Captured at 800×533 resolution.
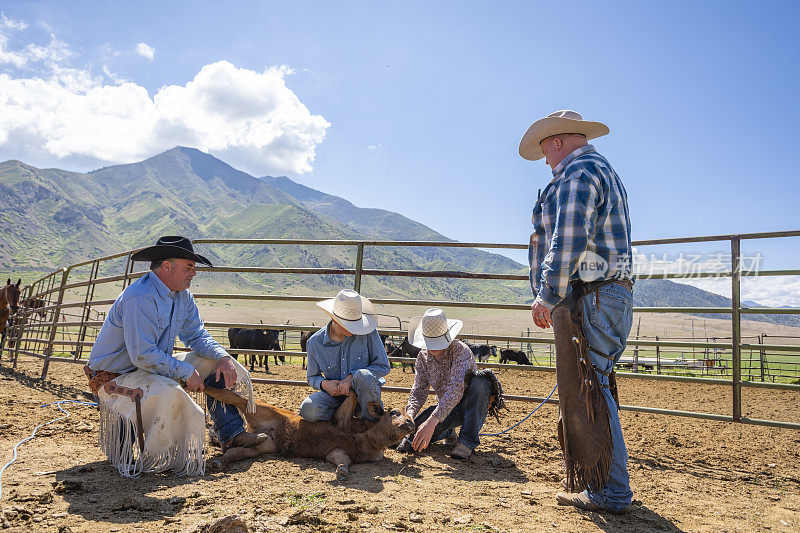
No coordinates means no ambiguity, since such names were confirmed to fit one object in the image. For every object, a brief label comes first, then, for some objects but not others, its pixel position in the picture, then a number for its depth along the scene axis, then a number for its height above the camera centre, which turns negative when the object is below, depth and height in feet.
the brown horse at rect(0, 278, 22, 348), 30.94 -0.36
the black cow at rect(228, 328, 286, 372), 47.83 -1.96
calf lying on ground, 10.57 -2.27
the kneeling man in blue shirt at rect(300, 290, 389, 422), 10.94 -0.74
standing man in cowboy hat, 7.92 +0.57
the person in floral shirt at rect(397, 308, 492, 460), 11.55 -1.17
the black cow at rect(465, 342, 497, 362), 44.69 -1.12
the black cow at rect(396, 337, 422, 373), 47.24 -1.72
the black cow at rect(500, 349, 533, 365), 59.91 -1.84
